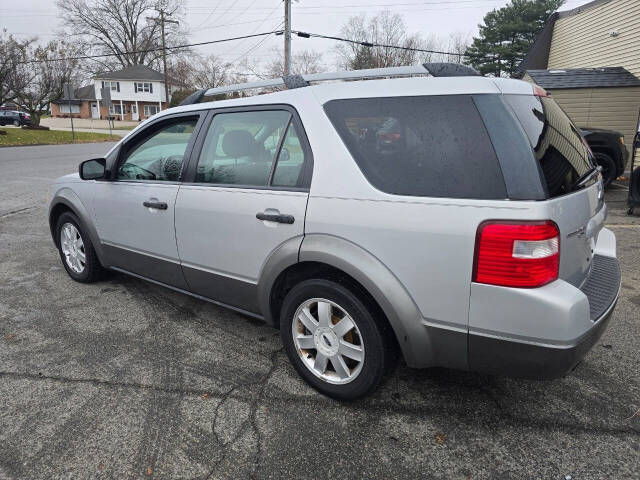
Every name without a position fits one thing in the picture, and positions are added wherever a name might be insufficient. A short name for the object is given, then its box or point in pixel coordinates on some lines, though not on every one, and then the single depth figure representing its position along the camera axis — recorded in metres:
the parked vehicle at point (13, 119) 43.44
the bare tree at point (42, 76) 36.12
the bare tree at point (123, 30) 55.09
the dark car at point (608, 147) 9.36
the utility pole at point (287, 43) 23.78
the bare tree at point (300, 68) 45.06
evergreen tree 40.78
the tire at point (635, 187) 7.43
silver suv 1.97
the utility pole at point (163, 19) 40.19
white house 59.50
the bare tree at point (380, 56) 40.75
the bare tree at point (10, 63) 29.11
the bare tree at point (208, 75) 51.94
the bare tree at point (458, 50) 46.97
